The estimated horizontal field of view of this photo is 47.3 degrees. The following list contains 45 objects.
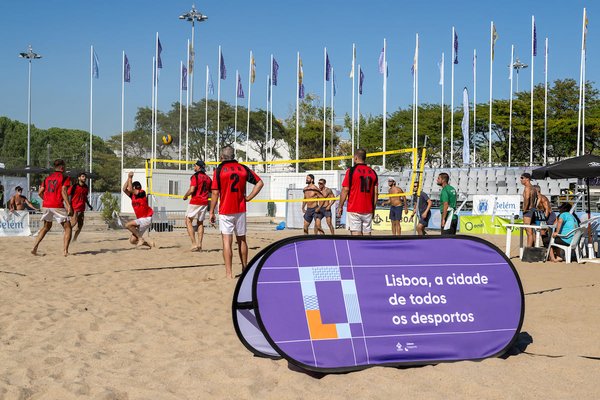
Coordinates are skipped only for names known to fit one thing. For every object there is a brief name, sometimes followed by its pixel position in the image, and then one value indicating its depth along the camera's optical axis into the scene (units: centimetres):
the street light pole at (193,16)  4098
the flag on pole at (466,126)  3519
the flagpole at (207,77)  4087
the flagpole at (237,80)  4141
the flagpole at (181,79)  3941
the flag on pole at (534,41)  3569
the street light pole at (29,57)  4384
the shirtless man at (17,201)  1892
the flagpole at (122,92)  3781
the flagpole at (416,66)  3631
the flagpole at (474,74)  3800
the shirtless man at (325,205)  1388
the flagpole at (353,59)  3722
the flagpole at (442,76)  3762
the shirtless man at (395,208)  1404
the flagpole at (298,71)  3862
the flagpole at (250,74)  4034
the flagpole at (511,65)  3822
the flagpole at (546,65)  3712
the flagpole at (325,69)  3913
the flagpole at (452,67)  3628
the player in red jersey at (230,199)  771
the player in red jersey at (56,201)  1037
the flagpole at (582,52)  3306
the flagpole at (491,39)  3587
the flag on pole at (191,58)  3856
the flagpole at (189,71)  3838
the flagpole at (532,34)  3559
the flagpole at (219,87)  4025
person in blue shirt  1114
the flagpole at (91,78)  3638
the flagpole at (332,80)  3994
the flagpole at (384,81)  3650
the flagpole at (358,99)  3881
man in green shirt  1102
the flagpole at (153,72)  3852
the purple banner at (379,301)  372
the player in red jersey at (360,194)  838
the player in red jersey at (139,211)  1173
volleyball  1956
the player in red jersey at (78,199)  1243
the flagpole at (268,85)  4225
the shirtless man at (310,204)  1388
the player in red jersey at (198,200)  1123
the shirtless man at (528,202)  1148
